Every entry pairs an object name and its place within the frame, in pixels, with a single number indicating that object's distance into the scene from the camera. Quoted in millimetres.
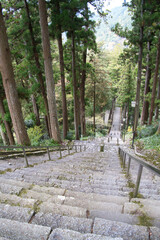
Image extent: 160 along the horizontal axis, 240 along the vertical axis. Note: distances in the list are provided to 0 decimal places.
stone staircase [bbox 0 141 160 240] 1421
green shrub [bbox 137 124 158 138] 12845
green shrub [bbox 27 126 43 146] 10356
